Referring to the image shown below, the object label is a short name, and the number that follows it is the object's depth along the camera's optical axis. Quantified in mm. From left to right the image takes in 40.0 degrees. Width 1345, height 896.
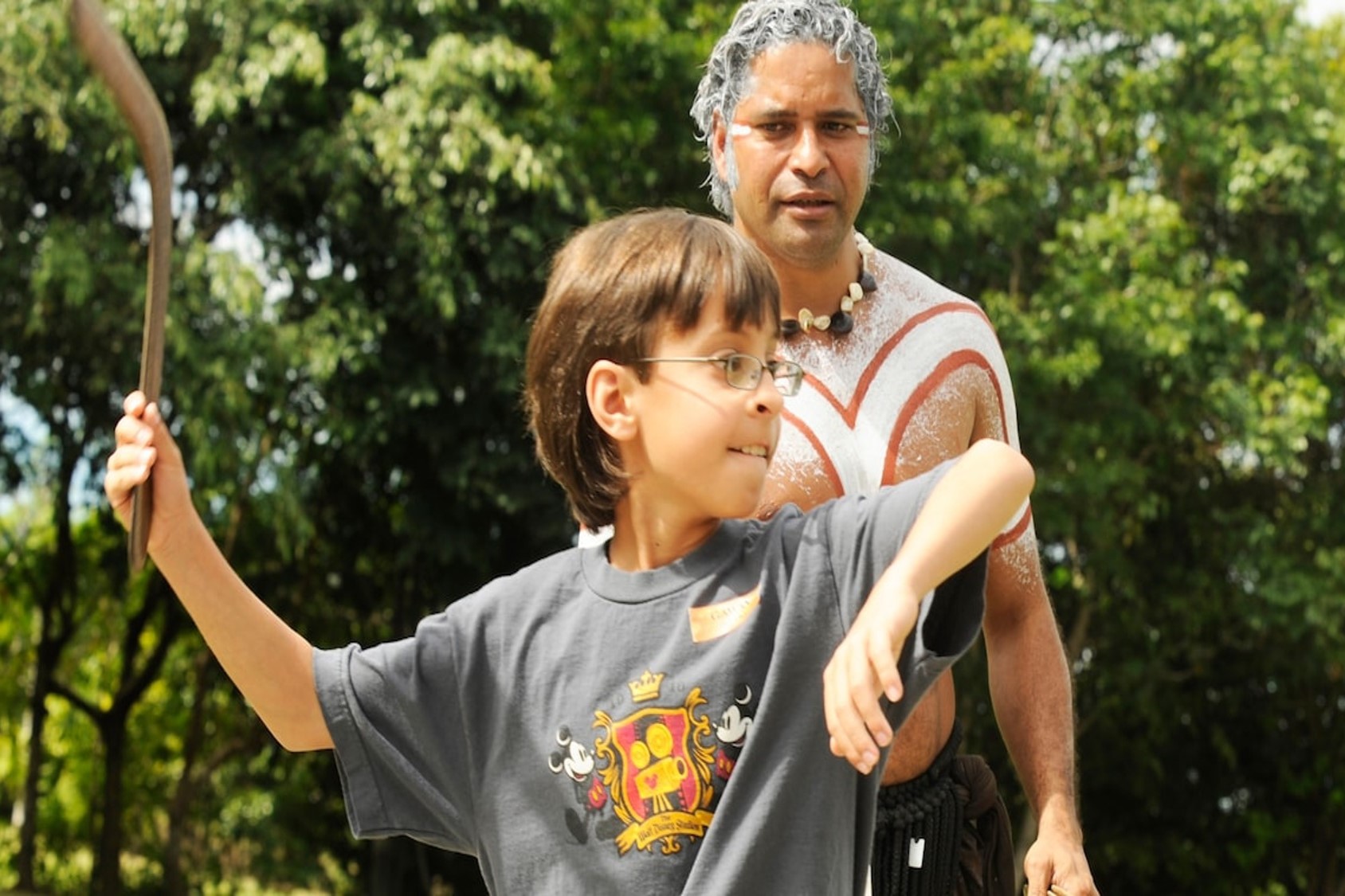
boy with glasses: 2008
